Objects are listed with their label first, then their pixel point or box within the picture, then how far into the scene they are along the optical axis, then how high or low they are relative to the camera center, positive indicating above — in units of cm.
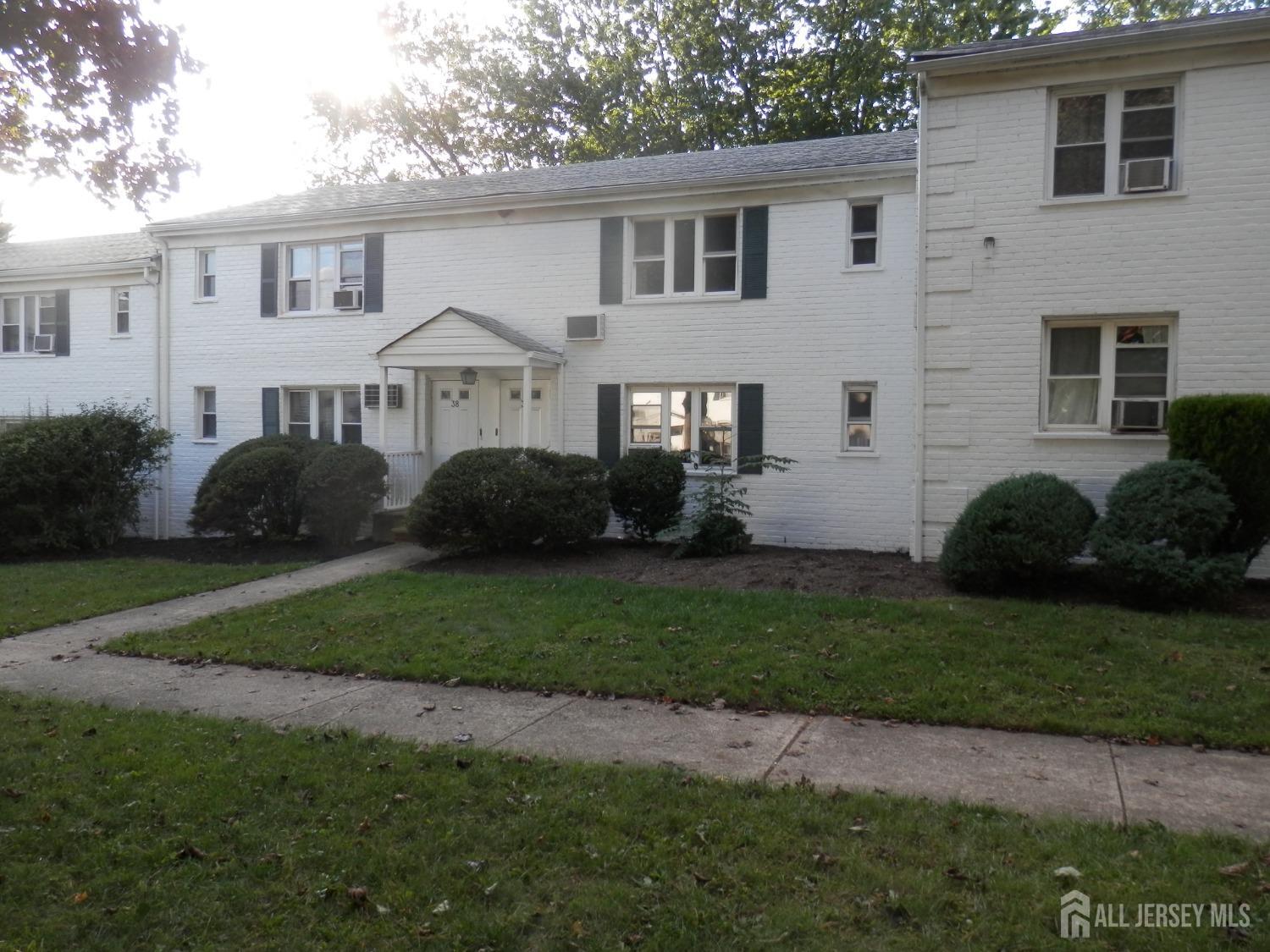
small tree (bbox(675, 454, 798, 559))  1302 -115
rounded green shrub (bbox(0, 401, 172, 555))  1525 -88
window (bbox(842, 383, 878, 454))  1435 +19
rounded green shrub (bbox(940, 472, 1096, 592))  982 -101
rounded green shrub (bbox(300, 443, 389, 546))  1494 -97
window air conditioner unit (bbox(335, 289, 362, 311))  1759 +216
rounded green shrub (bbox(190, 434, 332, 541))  1517 -108
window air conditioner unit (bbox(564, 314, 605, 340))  1570 +154
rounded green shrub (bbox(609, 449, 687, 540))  1390 -85
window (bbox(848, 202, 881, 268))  1442 +280
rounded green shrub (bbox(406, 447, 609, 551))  1294 -98
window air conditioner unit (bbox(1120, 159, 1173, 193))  1159 +295
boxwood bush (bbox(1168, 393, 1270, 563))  978 -17
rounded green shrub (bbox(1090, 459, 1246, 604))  921 -98
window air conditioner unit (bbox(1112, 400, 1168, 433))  1181 +21
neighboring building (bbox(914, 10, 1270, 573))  1127 +215
